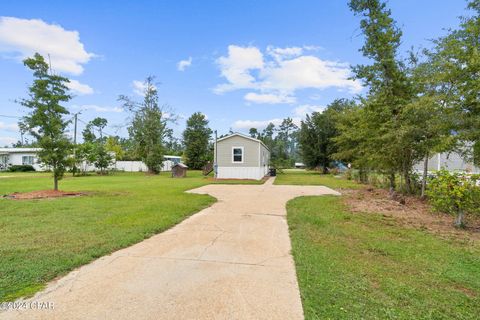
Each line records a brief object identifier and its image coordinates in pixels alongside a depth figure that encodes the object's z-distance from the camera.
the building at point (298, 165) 57.38
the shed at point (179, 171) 21.59
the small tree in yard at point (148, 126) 25.86
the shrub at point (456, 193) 4.91
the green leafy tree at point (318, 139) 26.12
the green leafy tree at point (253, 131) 66.62
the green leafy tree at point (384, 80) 8.08
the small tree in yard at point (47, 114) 9.70
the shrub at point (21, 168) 28.92
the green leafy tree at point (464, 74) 5.81
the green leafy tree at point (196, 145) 36.38
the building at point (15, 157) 31.70
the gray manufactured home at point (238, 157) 18.09
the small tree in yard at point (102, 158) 24.24
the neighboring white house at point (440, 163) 19.00
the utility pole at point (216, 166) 18.55
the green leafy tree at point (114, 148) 29.48
